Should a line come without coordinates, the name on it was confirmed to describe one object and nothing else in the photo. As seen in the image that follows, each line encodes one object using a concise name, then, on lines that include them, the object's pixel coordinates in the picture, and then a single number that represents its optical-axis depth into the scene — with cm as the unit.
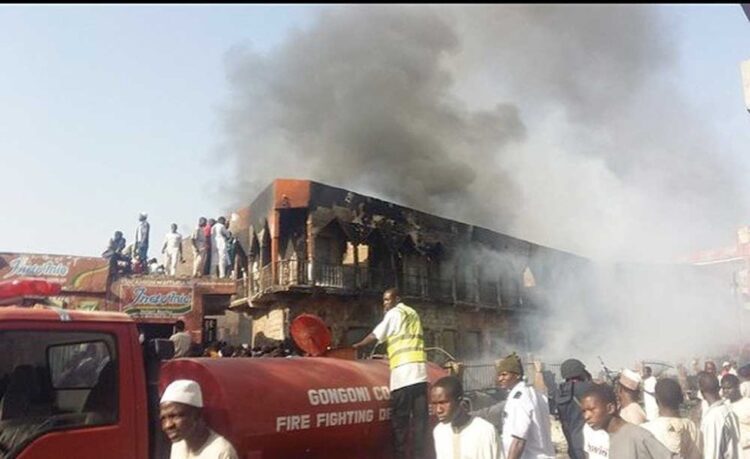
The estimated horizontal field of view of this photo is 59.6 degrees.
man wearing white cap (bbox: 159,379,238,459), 293
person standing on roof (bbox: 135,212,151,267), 1666
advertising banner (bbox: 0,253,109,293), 1402
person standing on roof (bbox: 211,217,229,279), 1962
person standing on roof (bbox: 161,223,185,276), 1873
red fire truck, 324
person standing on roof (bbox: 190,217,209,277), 1944
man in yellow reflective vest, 443
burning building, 2359
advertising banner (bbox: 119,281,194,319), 1541
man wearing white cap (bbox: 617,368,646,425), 447
